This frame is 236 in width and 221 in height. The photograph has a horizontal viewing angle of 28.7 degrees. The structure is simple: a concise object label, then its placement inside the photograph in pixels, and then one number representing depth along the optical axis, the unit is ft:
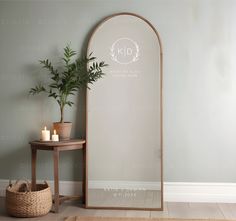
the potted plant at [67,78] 14.76
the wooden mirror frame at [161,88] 14.62
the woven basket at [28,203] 13.30
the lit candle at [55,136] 14.32
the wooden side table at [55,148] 13.89
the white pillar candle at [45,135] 14.43
